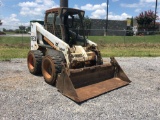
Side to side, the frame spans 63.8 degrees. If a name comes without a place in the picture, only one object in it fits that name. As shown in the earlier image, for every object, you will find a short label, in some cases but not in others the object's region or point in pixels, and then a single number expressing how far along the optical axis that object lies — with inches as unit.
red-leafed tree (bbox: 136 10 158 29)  1115.5
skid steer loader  142.7
